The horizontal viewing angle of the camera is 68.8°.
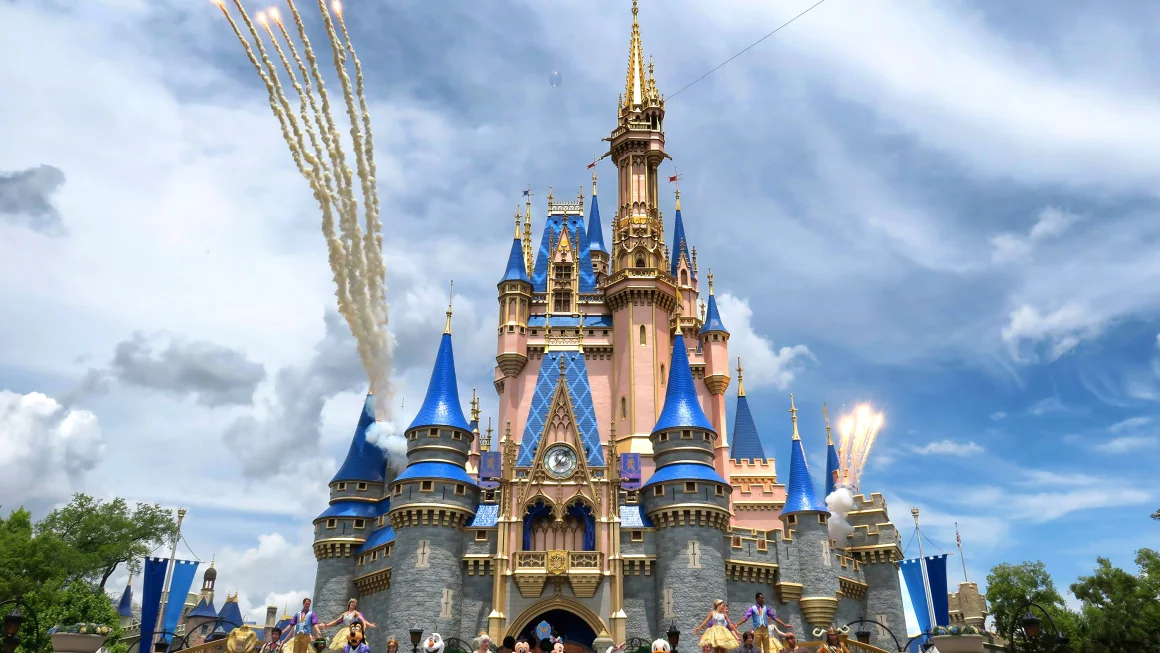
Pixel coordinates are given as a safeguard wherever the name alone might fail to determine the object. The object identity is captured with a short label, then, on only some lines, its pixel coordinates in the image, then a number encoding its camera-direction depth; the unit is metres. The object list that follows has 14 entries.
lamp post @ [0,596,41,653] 21.97
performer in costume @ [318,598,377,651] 22.92
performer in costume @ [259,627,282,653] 25.19
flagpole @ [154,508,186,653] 47.32
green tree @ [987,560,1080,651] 62.88
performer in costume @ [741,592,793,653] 24.31
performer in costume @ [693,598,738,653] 21.58
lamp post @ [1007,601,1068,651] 21.83
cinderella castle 40.12
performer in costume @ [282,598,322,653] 23.86
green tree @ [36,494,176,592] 60.97
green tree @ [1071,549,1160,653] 45.59
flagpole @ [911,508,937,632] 48.09
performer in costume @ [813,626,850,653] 21.27
